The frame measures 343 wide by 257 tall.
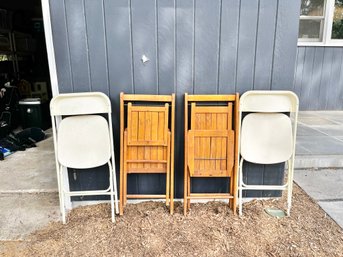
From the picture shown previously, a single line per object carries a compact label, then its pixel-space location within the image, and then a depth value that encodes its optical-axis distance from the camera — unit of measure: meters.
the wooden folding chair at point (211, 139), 2.14
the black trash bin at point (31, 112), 4.82
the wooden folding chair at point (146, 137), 2.13
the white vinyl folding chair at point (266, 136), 2.15
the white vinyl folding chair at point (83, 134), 2.06
